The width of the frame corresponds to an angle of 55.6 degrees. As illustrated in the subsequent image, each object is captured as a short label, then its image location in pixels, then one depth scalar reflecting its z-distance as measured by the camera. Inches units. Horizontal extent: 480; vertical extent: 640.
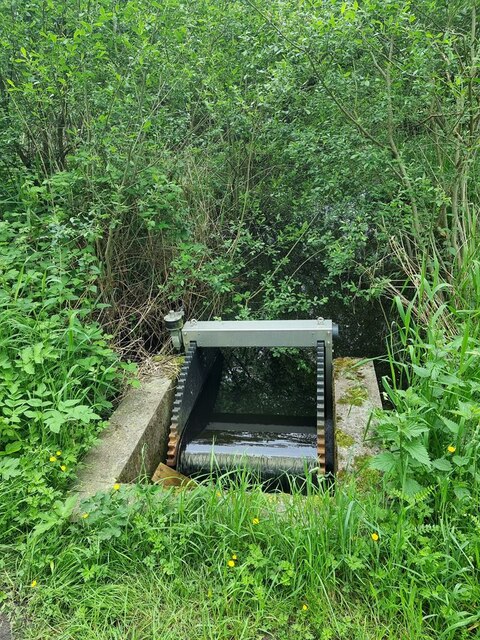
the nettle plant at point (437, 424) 72.6
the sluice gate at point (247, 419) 109.3
